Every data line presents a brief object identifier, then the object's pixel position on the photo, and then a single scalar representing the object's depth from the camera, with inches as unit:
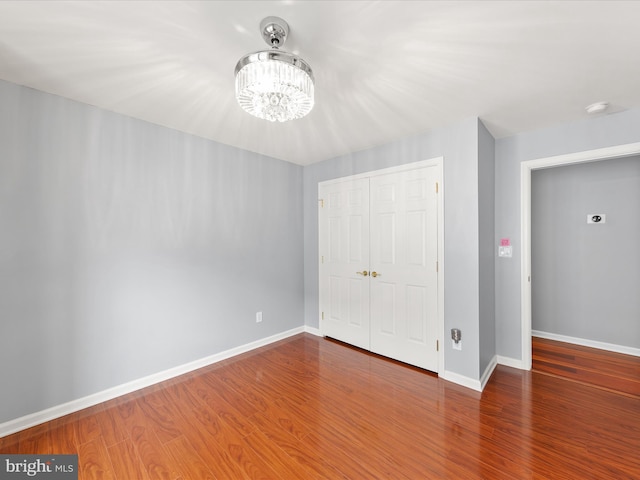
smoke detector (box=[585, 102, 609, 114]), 87.4
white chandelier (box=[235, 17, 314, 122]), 53.1
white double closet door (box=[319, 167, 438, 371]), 112.3
